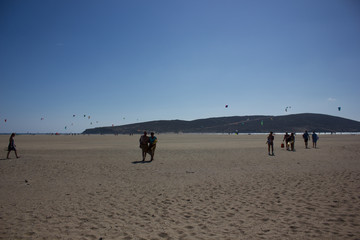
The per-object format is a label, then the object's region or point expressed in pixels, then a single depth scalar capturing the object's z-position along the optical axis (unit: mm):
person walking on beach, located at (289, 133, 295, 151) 20006
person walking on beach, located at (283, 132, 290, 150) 20828
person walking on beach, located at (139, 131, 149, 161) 14312
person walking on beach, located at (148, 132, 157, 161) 14367
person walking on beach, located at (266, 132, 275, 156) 17641
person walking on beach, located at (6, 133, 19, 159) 14484
